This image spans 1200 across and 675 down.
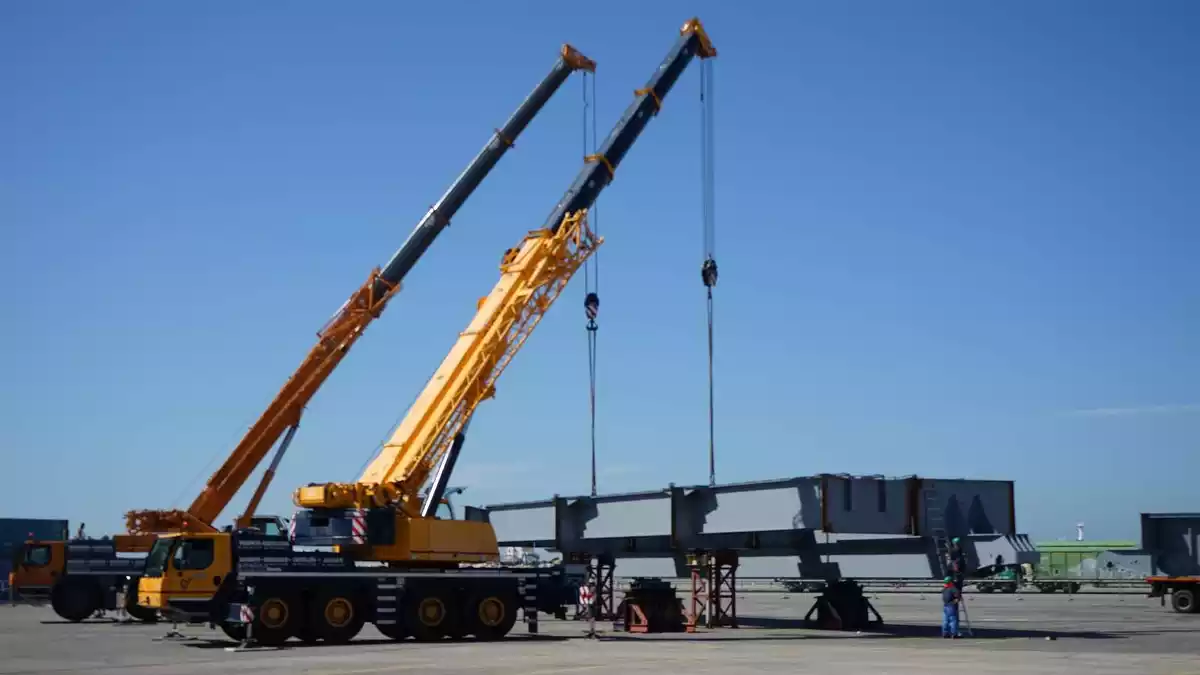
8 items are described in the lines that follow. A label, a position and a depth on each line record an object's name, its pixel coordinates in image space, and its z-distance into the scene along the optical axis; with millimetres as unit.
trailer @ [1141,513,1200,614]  38812
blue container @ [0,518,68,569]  69500
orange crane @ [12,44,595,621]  34969
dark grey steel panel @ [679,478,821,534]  27578
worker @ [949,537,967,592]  26469
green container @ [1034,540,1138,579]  71938
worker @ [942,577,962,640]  26266
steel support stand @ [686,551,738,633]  31406
